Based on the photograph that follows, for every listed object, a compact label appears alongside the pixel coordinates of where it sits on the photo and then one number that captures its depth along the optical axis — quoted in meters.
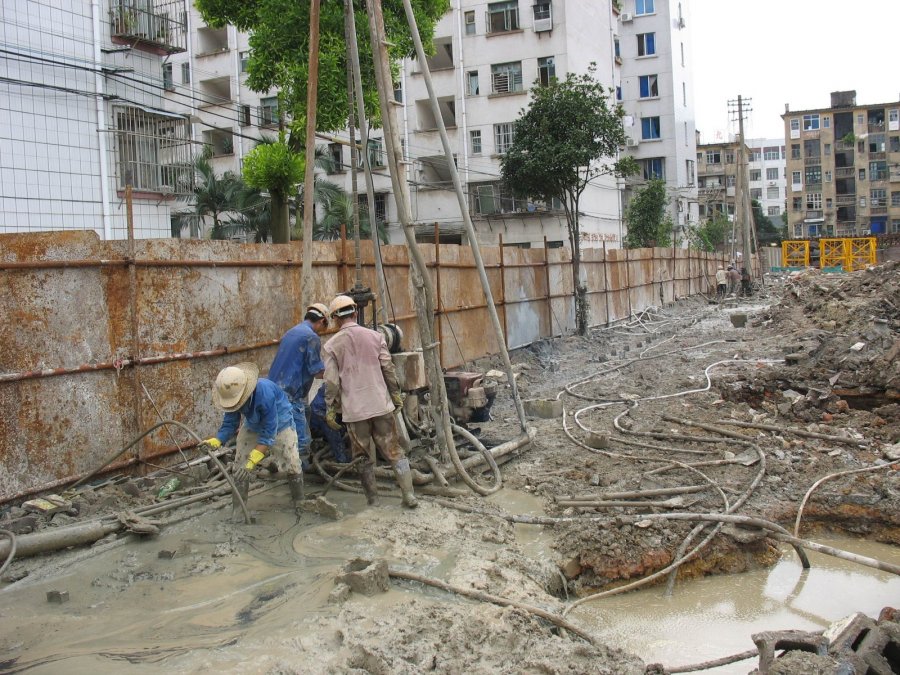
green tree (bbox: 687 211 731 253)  45.41
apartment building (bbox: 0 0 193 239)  13.02
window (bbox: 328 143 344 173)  33.19
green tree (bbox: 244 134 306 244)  12.74
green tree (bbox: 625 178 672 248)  32.50
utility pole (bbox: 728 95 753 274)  33.00
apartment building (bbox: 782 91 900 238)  73.62
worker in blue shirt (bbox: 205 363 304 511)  5.54
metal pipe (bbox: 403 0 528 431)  7.02
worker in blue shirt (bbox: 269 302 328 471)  6.66
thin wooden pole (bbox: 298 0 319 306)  7.93
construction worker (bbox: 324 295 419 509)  6.18
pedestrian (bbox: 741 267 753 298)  32.56
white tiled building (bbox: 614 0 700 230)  43.28
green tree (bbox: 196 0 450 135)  12.33
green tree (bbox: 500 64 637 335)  17.27
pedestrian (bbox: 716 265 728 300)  31.79
